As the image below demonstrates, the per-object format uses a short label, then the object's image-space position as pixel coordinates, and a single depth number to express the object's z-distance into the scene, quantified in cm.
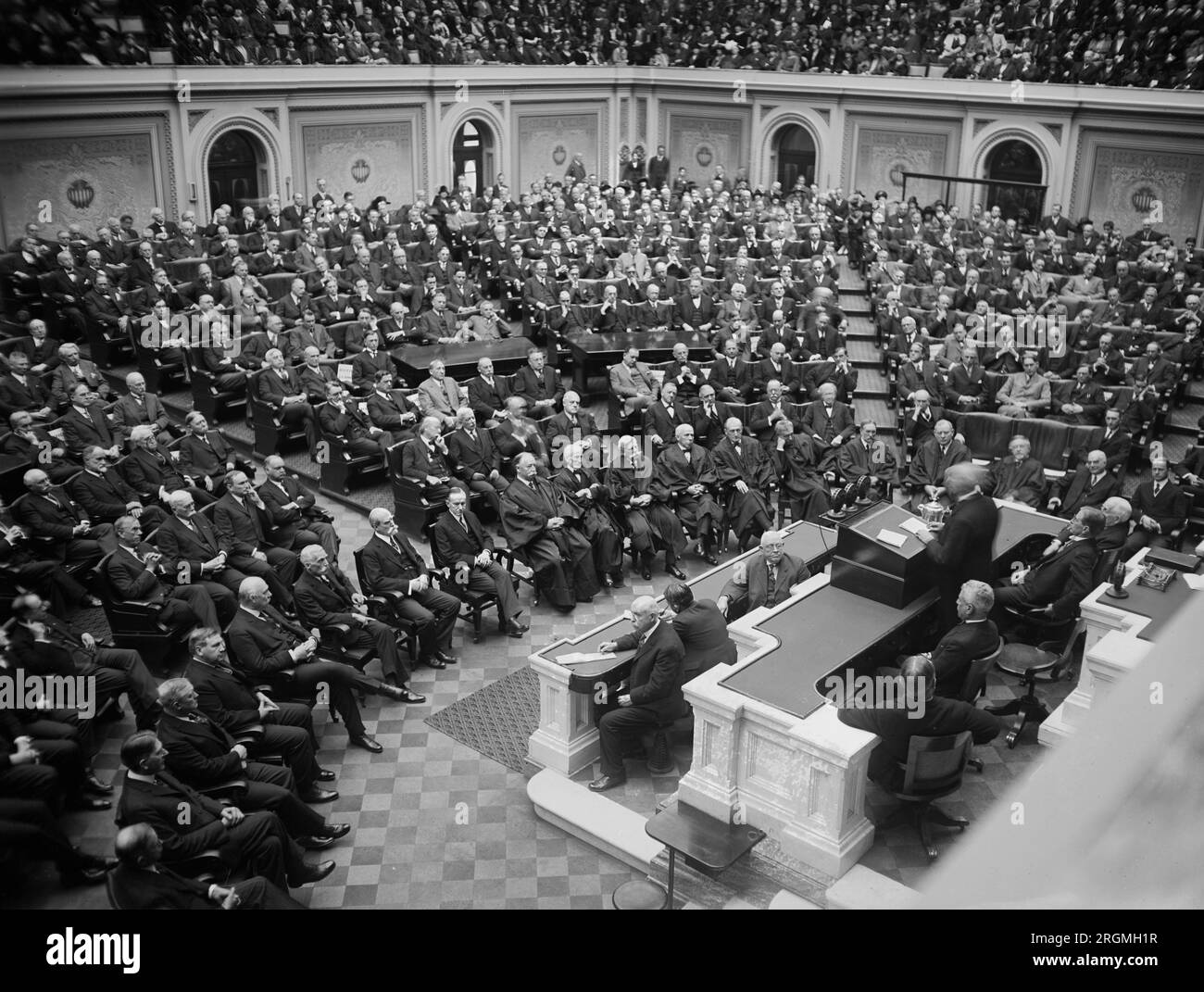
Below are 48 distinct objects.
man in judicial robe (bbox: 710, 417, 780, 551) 1038
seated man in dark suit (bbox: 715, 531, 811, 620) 763
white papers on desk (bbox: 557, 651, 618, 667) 674
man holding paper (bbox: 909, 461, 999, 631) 647
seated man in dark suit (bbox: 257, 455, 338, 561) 882
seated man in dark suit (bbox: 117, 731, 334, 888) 511
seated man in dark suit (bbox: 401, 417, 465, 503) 990
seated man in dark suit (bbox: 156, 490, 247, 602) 798
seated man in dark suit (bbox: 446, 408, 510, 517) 1033
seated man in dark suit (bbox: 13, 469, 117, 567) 818
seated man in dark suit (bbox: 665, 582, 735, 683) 669
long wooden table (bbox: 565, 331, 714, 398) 1347
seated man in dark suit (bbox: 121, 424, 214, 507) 932
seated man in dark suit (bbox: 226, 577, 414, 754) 683
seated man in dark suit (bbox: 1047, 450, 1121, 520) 994
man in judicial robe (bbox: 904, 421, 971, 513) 1095
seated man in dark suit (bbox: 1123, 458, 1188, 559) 988
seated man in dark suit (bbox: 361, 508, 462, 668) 805
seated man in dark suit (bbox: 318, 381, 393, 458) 1098
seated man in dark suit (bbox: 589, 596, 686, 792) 643
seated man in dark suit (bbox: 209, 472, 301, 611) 824
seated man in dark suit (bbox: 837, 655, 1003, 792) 547
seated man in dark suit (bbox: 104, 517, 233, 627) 753
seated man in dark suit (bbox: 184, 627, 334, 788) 614
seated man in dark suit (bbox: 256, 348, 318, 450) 1152
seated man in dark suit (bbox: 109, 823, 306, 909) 448
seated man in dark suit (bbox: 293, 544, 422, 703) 750
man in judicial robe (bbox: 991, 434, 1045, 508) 1046
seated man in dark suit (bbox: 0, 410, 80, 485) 932
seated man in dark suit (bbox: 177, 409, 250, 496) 965
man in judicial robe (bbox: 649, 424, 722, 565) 1026
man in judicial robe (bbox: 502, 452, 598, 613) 920
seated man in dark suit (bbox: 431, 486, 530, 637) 862
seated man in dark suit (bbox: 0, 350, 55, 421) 1062
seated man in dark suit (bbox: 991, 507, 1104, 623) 765
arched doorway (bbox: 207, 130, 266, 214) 1916
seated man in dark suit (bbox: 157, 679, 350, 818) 555
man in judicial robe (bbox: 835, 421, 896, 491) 1091
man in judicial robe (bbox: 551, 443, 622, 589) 963
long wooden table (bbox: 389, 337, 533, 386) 1281
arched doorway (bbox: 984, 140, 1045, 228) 2138
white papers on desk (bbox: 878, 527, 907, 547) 689
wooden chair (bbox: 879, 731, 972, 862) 558
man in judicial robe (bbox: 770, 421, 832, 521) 1070
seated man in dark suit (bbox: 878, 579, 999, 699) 603
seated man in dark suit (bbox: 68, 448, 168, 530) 880
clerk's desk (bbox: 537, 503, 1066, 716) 601
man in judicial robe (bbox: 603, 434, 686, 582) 991
